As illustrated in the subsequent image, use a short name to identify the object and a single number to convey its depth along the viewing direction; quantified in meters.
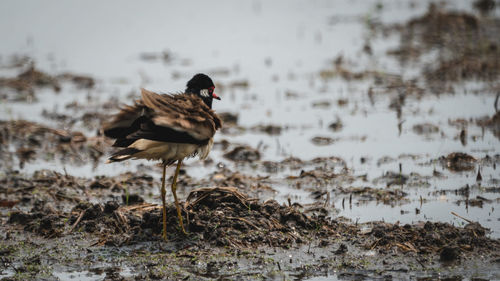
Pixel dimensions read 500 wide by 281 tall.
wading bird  13.04
